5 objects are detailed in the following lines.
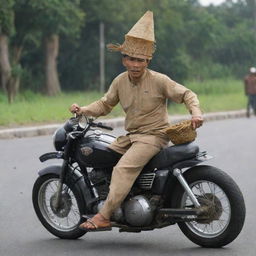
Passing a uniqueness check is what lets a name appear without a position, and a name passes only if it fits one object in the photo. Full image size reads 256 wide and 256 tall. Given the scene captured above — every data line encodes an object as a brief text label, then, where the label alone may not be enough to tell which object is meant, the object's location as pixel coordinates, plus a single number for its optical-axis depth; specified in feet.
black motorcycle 21.80
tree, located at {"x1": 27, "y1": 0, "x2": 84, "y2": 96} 130.26
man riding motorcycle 22.12
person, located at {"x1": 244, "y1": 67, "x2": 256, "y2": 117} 100.78
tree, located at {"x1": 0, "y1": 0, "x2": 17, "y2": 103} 108.37
